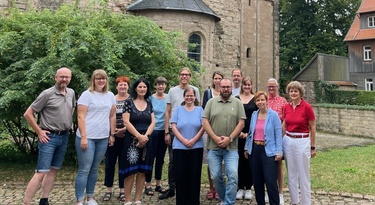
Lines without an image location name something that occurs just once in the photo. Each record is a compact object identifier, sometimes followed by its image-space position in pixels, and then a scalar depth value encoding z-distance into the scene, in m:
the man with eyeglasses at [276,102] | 5.39
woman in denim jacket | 4.81
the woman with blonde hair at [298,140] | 4.86
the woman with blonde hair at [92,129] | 4.86
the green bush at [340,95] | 24.36
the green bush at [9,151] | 9.23
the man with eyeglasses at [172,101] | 5.59
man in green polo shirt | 4.81
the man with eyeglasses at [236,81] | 5.81
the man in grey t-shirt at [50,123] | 4.74
